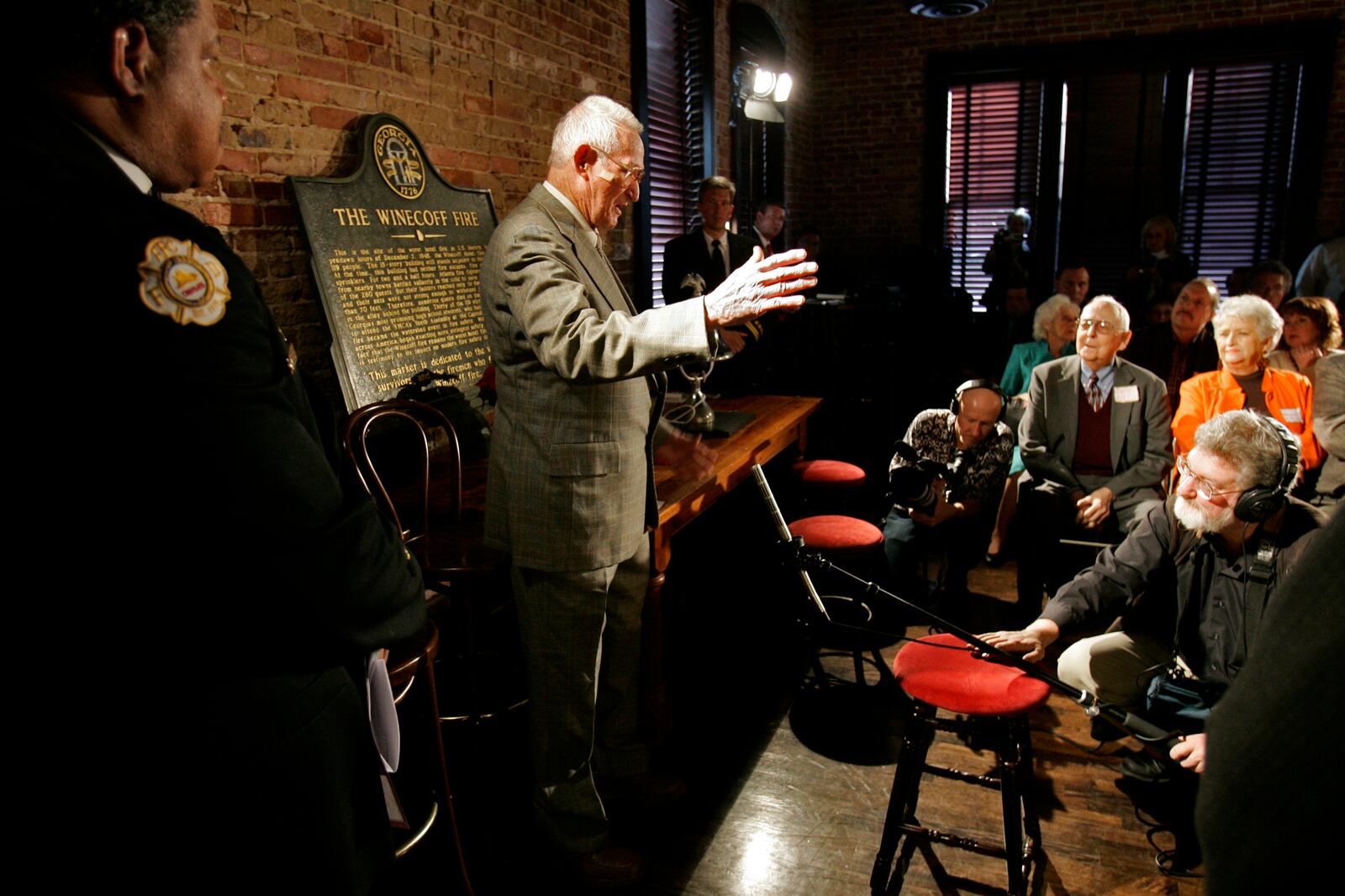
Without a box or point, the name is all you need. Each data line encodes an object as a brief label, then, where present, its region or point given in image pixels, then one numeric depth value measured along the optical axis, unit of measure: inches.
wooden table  94.0
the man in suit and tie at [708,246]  191.8
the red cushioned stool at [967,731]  73.3
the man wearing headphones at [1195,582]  83.0
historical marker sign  104.1
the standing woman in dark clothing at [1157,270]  240.1
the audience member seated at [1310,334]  146.9
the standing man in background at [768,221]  255.9
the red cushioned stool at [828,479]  136.9
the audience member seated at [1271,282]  210.2
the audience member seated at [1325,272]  245.0
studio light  249.1
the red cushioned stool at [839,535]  115.7
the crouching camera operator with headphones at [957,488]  131.0
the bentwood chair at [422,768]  65.2
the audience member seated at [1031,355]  166.6
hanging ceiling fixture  219.6
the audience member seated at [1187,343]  166.6
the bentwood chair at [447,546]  82.4
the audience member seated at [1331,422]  122.3
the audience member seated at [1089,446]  132.8
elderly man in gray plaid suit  64.7
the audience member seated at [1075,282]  214.2
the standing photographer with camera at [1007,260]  272.7
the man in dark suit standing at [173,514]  30.1
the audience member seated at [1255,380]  132.6
